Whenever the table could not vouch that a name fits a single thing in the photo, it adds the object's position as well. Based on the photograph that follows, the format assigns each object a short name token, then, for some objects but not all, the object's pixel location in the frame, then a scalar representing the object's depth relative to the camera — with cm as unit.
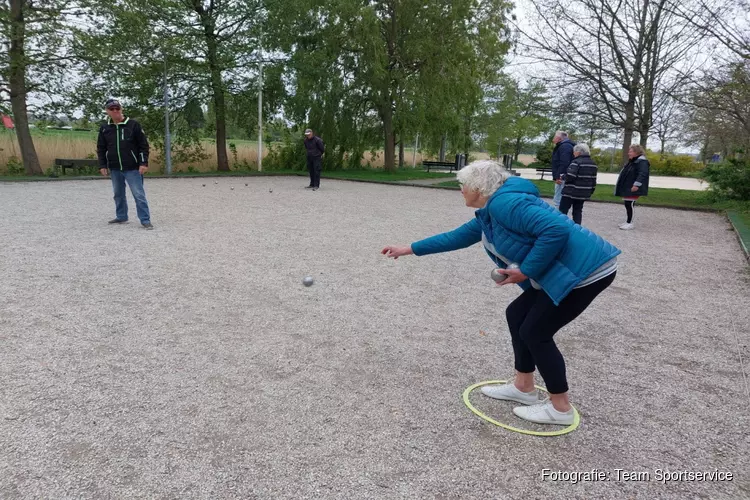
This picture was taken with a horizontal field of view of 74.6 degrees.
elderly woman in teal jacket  240
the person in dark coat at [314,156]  1487
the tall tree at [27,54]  1462
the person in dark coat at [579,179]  894
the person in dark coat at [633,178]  945
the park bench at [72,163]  1736
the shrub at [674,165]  3672
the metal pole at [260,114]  2103
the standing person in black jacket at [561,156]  1027
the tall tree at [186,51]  1741
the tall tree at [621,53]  1502
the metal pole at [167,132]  1880
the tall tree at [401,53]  2123
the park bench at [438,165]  2716
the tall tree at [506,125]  3778
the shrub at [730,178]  1348
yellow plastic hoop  273
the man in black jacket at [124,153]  782
